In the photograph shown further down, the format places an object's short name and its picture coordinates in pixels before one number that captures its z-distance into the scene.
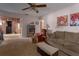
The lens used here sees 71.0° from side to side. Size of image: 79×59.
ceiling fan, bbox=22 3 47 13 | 1.12
